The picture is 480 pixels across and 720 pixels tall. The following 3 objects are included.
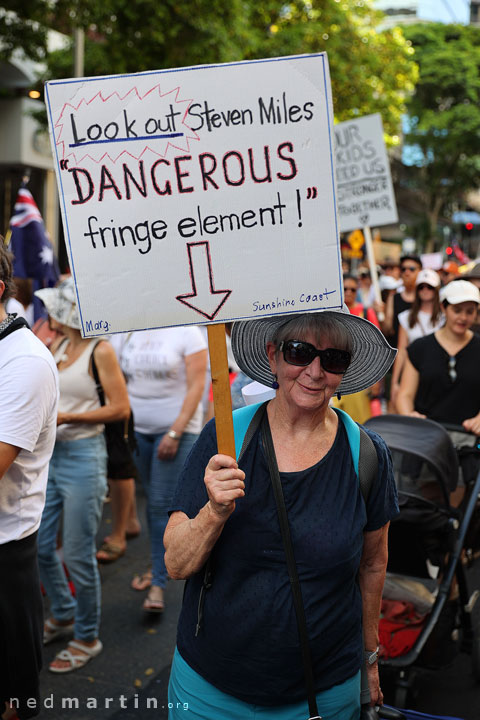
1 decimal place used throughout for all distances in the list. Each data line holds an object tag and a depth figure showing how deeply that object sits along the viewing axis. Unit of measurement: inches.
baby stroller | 144.6
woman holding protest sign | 89.1
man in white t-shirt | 110.2
